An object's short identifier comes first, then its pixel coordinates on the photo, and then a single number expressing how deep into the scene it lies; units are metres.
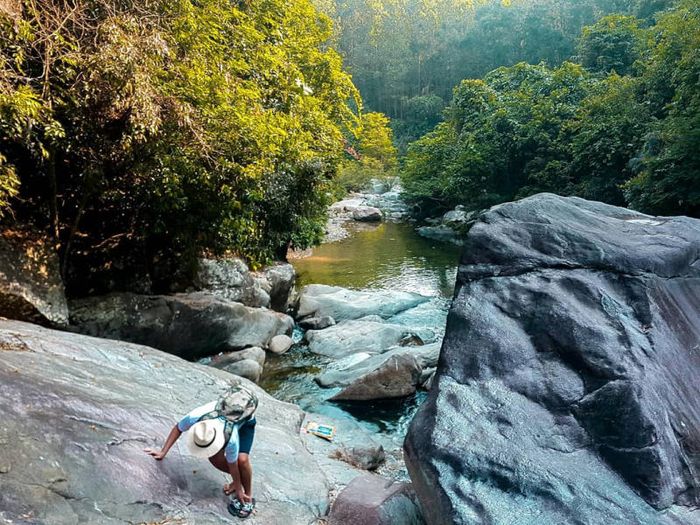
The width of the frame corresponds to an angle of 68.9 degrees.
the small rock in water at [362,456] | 6.95
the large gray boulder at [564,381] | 4.27
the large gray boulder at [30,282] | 7.92
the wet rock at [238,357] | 10.47
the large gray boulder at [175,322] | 9.45
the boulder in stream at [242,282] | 11.73
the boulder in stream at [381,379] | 9.39
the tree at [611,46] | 31.67
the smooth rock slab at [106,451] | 3.99
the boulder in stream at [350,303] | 14.55
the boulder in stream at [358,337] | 11.94
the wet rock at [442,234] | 28.63
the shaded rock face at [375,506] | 5.09
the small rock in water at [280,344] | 11.82
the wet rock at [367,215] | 37.31
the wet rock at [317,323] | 13.77
